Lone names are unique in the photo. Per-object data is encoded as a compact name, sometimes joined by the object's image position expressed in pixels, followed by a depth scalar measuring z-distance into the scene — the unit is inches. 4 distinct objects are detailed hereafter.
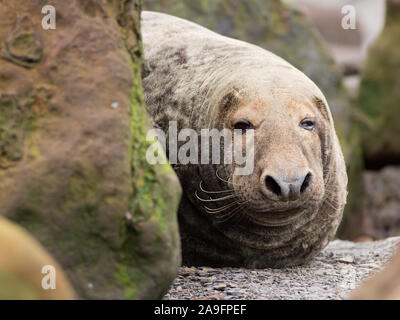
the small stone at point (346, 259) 461.6
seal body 379.6
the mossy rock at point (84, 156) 276.5
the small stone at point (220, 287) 352.9
